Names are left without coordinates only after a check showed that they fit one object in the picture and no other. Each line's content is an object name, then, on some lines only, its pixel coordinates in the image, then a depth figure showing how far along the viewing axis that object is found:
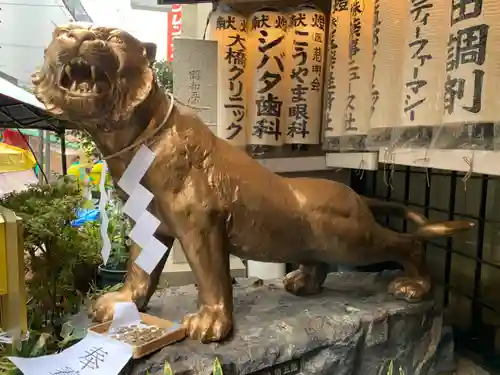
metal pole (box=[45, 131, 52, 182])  2.46
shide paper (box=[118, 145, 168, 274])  1.01
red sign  3.06
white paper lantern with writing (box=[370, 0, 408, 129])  1.26
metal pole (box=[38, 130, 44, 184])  2.42
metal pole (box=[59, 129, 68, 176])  1.84
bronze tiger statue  0.93
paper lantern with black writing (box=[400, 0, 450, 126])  1.09
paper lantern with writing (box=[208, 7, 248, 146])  1.69
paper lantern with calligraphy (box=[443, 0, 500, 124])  0.93
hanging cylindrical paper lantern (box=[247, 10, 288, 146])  1.67
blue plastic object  1.50
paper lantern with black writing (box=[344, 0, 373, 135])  1.45
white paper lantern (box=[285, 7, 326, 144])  1.67
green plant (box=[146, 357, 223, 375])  0.86
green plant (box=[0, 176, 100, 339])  1.24
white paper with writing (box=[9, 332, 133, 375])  0.86
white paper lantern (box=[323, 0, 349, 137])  1.58
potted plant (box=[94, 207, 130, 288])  1.71
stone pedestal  0.98
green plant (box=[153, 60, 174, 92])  2.26
